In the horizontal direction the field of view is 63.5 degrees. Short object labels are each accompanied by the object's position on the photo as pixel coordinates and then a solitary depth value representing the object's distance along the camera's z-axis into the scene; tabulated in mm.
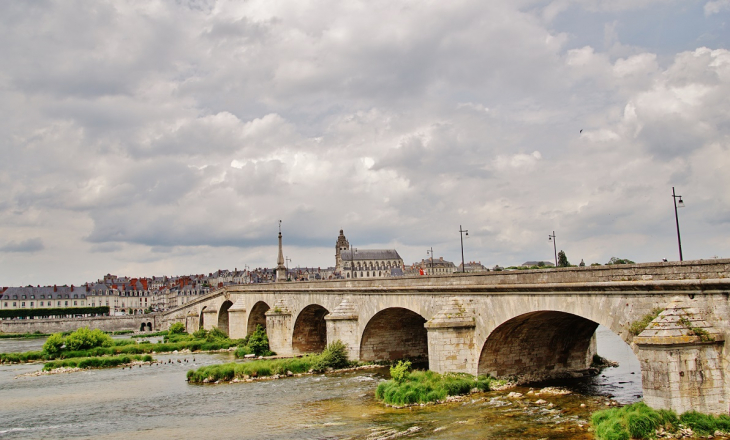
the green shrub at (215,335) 56500
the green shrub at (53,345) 47062
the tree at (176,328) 72556
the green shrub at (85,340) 48406
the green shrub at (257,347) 43062
